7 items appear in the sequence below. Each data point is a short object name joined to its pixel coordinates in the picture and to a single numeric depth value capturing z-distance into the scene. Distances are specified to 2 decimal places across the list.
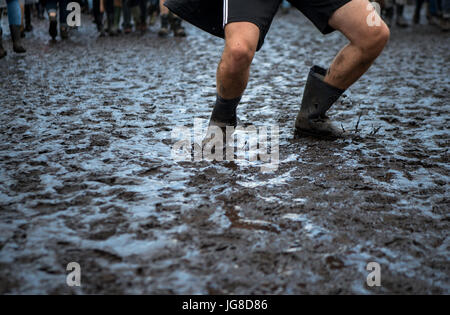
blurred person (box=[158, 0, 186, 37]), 9.85
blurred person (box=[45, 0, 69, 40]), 8.96
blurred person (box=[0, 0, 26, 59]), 6.73
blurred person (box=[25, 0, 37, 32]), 10.22
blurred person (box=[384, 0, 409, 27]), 10.64
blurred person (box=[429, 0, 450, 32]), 10.02
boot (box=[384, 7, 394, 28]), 10.75
